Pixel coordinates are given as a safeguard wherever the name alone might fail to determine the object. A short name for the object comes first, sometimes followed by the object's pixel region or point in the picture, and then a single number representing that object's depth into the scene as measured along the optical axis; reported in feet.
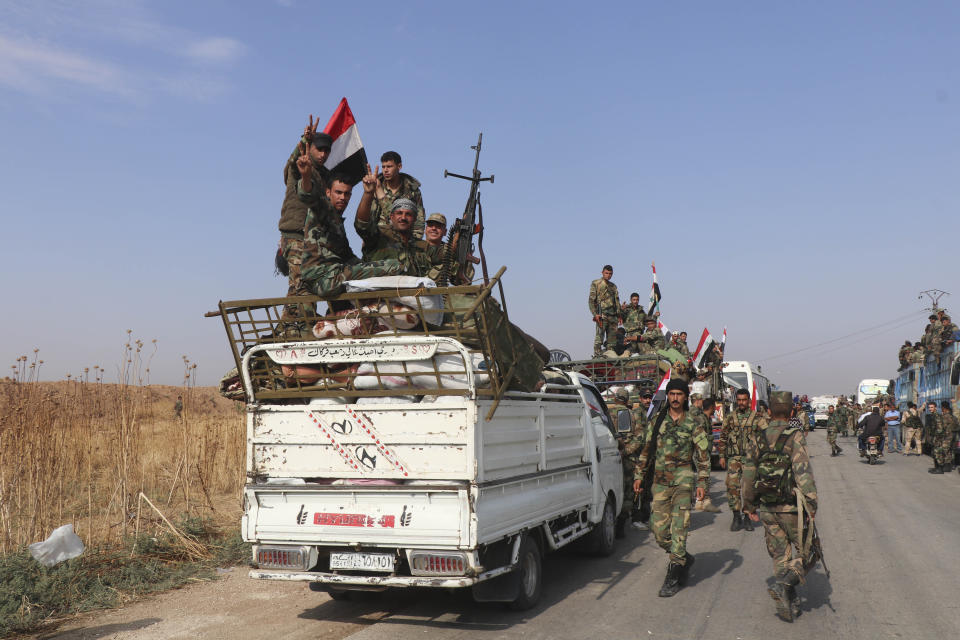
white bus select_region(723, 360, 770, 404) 71.70
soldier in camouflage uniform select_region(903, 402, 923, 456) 78.95
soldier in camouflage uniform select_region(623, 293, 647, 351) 57.82
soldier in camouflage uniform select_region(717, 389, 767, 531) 29.48
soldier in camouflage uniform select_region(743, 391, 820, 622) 19.03
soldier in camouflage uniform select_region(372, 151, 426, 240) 25.14
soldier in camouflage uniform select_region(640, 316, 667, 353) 56.18
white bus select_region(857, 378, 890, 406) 158.61
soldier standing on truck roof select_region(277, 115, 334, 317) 20.48
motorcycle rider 70.03
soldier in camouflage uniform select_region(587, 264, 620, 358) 53.83
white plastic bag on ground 21.68
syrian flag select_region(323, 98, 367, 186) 22.74
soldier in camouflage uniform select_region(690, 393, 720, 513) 22.68
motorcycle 70.04
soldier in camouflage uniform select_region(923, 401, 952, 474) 61.16
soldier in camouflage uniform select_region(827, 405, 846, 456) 89.01
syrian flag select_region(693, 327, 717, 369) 50.03
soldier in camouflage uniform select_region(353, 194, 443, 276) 22.44
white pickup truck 16.62
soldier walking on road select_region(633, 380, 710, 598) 22.13
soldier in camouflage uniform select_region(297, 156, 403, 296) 17.95
